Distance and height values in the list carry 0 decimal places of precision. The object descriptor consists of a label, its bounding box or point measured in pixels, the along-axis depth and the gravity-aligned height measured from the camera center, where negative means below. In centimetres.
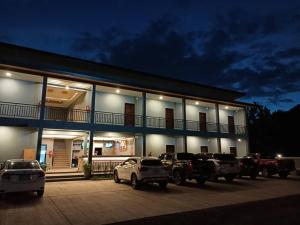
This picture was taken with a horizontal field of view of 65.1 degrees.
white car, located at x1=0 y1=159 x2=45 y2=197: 912 -96
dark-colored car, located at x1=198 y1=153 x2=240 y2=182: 1429 -78
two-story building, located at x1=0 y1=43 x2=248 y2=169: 1659 +379
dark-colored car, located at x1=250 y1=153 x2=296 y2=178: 1783 -100
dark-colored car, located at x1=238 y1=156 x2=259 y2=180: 1702 -102
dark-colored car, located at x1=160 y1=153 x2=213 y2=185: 1358 -84
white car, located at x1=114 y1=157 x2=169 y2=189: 1201 -96
